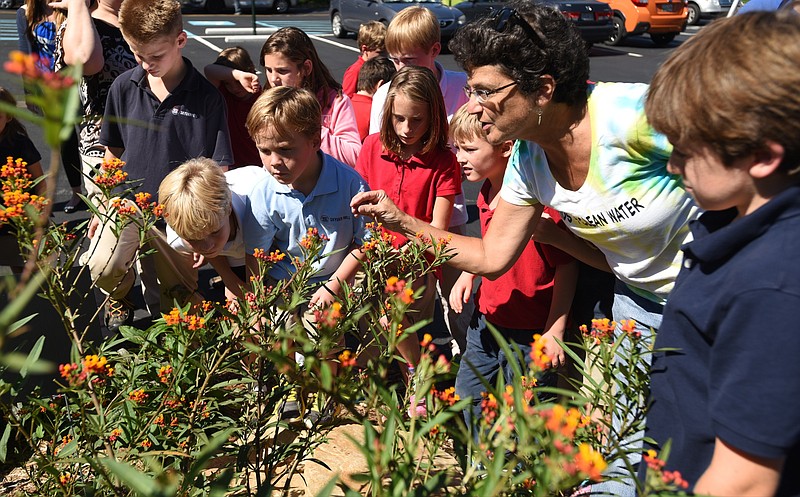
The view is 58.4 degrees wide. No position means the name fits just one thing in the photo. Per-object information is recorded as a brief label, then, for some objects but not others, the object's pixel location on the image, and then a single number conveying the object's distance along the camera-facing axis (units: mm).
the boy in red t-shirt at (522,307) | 2693
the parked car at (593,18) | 15469
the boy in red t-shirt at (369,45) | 5797
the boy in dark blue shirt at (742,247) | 1100
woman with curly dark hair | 1967
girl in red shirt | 3418
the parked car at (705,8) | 19214
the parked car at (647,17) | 16266
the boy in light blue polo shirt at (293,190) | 3012
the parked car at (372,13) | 15086
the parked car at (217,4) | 22719
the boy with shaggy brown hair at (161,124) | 3488
